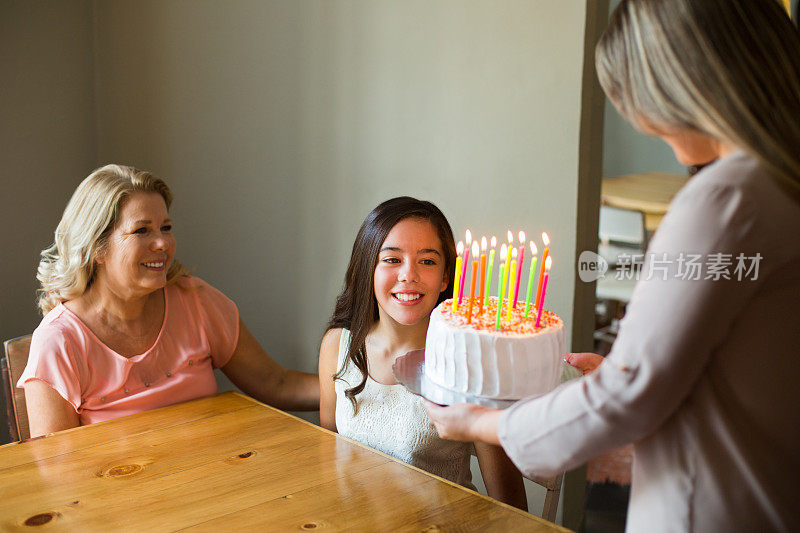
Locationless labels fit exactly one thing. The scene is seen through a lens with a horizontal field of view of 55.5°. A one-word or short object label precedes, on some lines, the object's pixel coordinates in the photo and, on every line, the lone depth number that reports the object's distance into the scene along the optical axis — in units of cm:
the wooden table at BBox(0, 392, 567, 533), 136
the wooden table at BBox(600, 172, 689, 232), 323
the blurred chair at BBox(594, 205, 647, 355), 327
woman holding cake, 89
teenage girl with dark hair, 184
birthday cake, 139
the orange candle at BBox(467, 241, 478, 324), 135
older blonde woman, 198
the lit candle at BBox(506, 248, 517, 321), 154
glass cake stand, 142
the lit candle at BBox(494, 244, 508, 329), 141
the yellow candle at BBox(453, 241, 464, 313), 140
